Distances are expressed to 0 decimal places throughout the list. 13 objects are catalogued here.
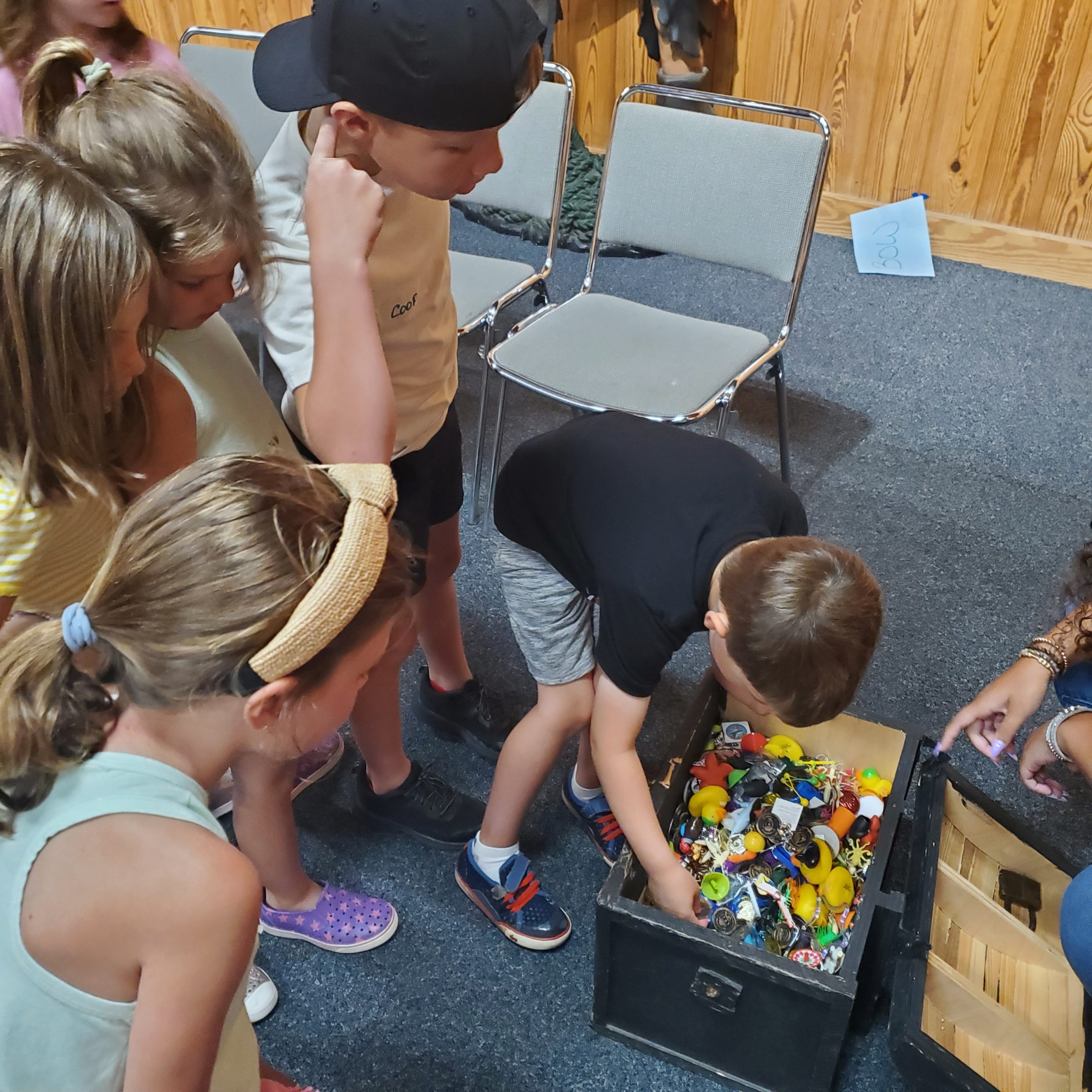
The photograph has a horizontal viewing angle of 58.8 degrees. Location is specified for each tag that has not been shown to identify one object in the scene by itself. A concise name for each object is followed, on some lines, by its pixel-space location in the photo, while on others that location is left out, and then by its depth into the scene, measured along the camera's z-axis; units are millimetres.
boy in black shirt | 920
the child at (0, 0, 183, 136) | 1473
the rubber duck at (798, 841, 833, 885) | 1238
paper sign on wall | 2988
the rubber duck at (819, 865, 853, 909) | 1205
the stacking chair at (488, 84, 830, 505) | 1727
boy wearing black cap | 831
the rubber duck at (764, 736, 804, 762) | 1387
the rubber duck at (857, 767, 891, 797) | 1339
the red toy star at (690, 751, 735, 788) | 1330
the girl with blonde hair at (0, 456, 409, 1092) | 649
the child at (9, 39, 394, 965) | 850
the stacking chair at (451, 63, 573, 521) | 1924
